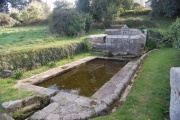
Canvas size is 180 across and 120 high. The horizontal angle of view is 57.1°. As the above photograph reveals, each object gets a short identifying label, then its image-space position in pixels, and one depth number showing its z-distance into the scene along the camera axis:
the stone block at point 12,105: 4.08
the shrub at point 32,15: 22.94
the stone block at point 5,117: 3.66
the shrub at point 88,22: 15.74
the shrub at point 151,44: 12.23
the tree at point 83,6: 20.53
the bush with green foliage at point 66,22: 13.26
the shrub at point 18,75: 6.34
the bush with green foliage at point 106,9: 17.91
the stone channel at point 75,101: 3.81
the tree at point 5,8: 36.34
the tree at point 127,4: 20.74
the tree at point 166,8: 16.44
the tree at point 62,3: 22.82
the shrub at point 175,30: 6.43
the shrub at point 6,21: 23.58
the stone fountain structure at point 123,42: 10.71
